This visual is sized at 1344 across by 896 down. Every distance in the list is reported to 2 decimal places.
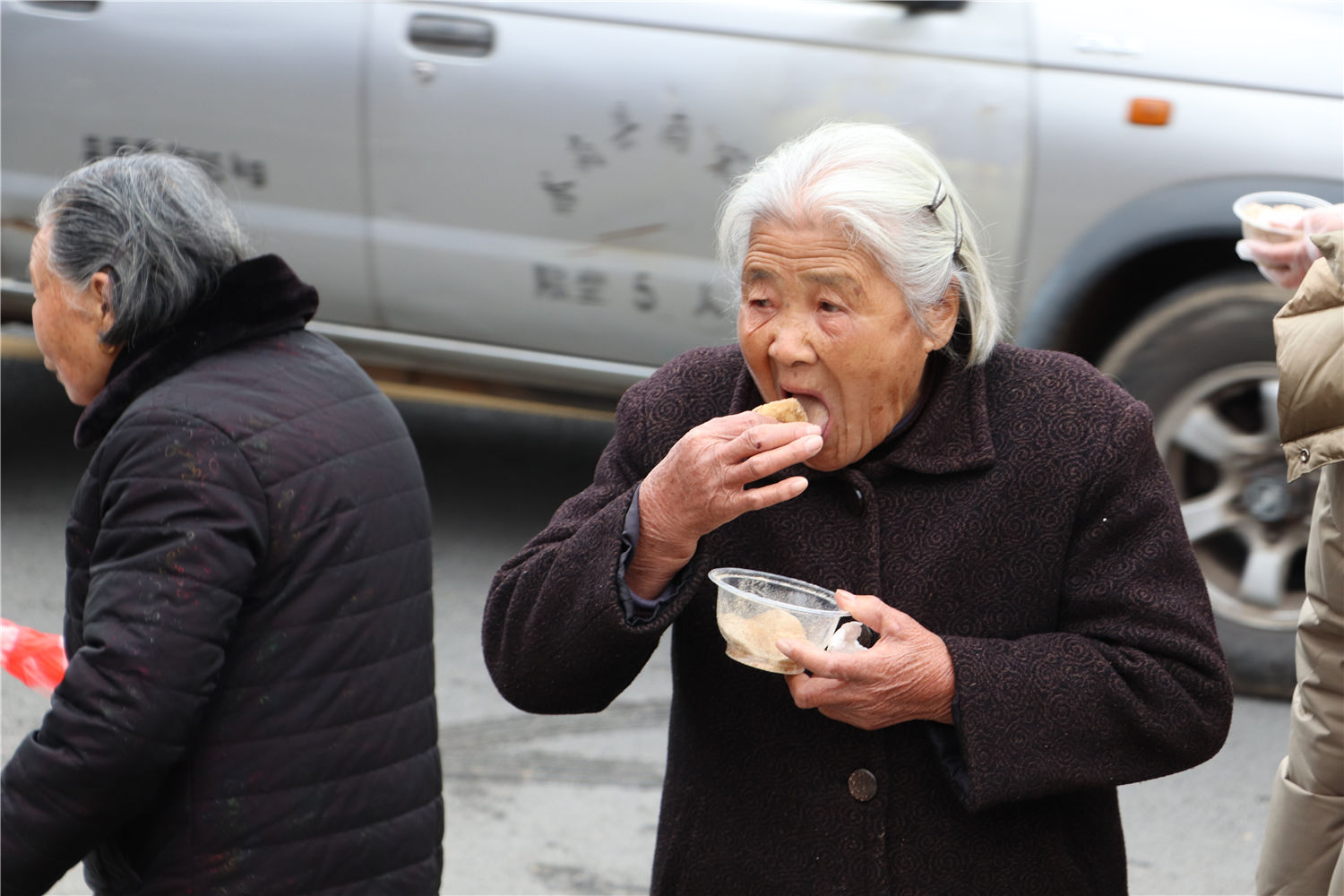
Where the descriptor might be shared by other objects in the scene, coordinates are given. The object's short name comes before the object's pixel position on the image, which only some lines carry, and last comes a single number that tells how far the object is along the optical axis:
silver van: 8.95
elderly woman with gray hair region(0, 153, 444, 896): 4.42
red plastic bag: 5.09
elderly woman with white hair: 3.87
